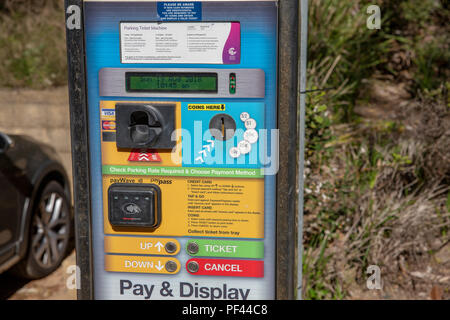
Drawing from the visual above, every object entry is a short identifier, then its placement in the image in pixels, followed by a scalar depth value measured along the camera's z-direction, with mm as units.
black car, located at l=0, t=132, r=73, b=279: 3818
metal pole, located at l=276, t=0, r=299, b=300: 1985
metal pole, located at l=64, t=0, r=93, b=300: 2066
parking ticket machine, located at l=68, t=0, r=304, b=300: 2037
